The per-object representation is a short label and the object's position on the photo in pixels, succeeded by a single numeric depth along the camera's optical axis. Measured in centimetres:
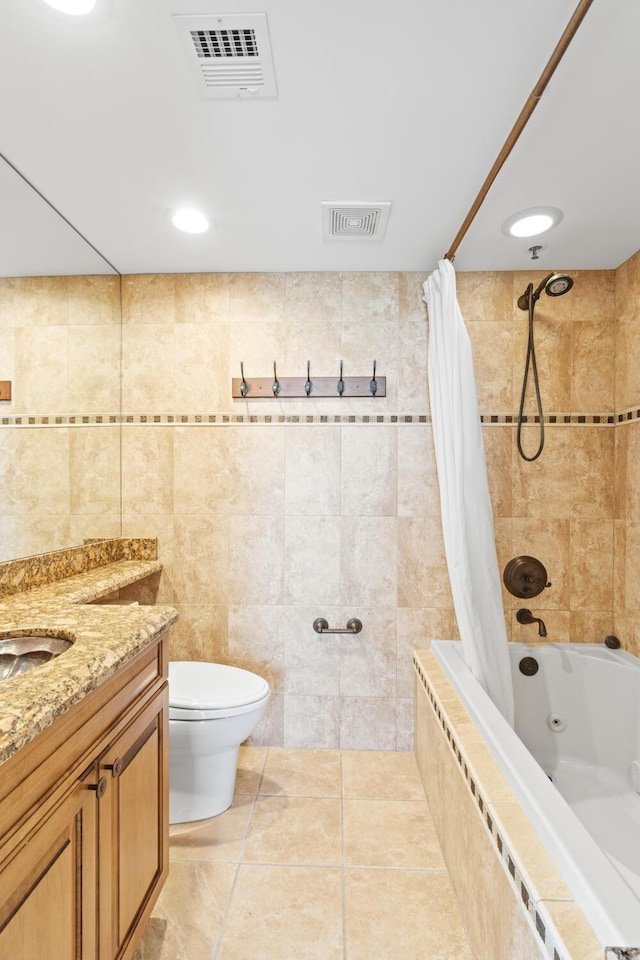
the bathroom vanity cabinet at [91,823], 74
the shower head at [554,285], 196
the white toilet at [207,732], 170
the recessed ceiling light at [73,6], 103
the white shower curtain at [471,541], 189
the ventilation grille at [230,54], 109
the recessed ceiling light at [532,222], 180
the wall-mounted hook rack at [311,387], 228
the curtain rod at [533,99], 98
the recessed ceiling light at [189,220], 182
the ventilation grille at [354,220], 177
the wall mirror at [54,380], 163
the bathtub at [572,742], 113
